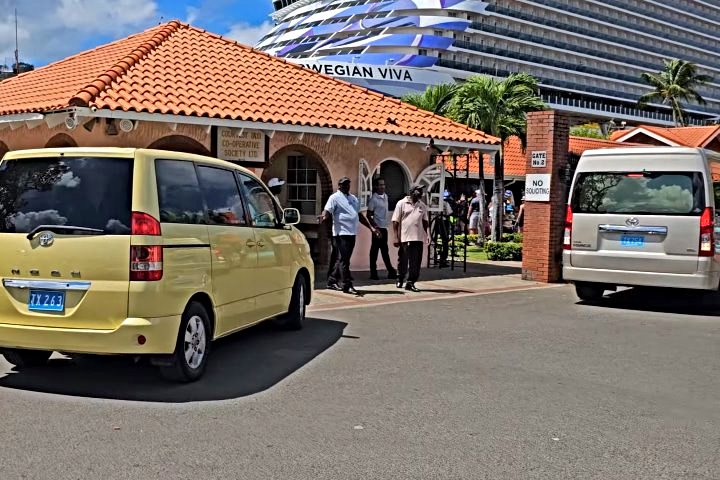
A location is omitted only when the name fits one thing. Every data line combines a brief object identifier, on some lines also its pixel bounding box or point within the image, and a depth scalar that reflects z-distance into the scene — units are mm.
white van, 9781
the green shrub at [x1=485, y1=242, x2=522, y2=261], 18297
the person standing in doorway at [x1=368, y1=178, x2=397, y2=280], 13031
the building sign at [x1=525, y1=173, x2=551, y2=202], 13406
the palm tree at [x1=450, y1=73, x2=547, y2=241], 22797
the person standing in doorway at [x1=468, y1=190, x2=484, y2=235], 24859
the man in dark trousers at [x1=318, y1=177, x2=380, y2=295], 11031
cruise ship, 78938
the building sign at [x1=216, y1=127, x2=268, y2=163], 12062
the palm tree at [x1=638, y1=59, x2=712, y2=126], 72000
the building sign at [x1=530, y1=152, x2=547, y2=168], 13461
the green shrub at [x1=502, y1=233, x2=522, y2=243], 22678
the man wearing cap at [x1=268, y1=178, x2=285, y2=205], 14755
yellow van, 5301
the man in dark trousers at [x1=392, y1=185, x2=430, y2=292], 11602
